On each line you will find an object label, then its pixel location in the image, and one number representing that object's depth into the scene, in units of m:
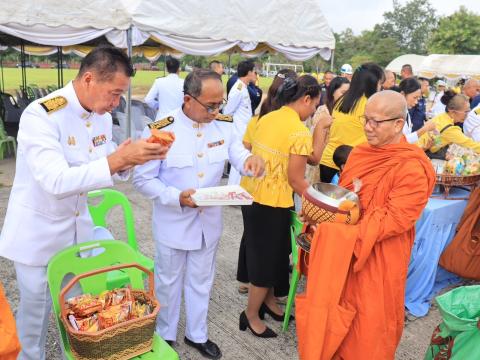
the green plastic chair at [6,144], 7.79
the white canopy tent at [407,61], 33.98
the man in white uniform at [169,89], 6.95
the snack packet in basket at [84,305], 1.91
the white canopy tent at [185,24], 5.66
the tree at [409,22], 74.81
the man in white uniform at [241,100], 6.74
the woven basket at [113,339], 1.79
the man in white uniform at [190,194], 2.42
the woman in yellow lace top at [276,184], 2.80
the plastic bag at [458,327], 1.98
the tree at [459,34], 42.84
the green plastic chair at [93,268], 2.00
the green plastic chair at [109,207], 2.82
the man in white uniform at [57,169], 1.77
